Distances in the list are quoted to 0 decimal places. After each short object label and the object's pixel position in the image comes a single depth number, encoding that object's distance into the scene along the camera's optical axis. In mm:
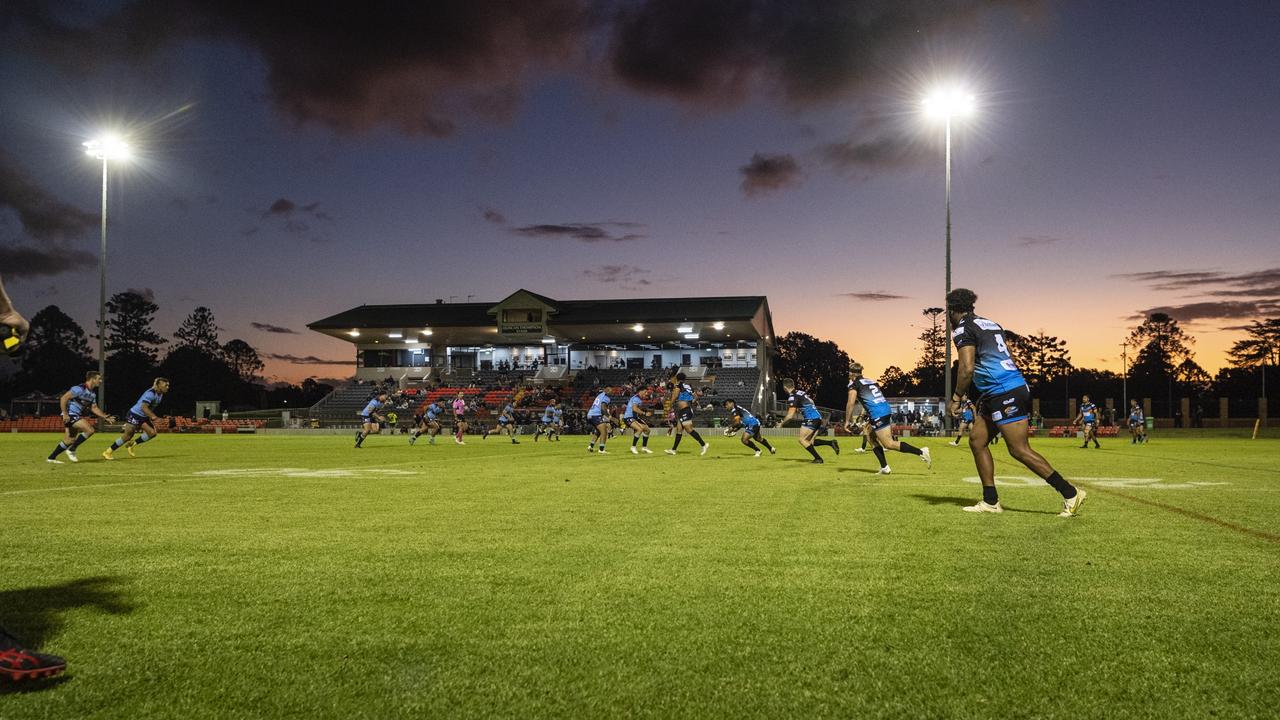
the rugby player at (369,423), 27328
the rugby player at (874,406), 14875
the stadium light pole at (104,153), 41375
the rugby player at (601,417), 24656
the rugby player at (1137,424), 32469
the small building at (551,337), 65438
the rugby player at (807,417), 18203
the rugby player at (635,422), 24531
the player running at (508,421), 35781
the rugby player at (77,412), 18953
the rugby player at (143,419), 20627
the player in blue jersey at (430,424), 29477
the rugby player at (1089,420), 29750
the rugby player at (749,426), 21000
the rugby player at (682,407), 21272
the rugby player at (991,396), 8016
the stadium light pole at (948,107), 31922
